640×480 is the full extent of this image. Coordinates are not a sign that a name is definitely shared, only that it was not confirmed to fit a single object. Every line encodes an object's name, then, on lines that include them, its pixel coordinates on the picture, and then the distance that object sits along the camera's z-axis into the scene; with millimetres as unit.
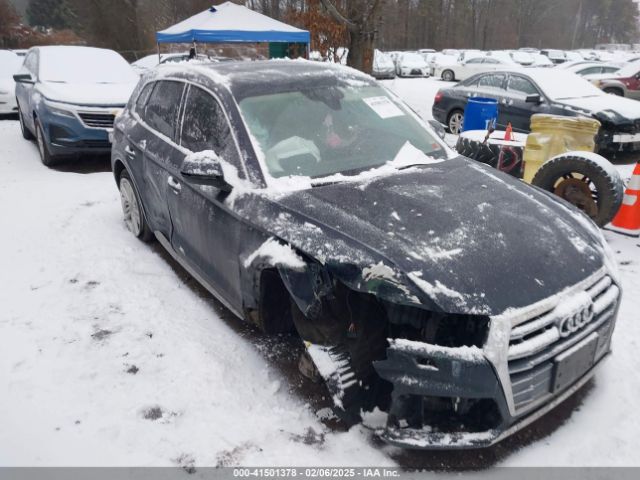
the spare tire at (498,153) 5996
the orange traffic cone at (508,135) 6531
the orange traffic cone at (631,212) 4891
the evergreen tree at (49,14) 49094
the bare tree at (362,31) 9789
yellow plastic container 5754
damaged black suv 2191
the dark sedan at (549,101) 8016
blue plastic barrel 7871
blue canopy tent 12656
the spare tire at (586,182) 4613
